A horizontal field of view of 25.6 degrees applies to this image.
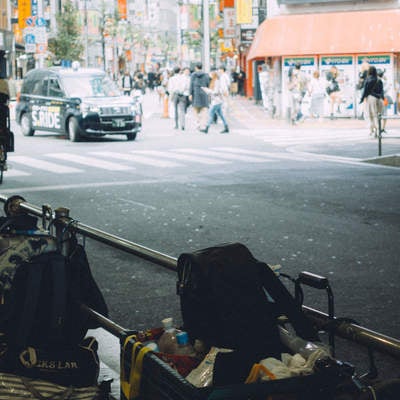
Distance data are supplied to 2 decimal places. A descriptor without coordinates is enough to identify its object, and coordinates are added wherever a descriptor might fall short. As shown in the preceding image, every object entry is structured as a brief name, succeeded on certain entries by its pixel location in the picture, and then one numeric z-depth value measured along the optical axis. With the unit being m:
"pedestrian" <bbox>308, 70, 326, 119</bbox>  28.89
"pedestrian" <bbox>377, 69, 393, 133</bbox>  26.61
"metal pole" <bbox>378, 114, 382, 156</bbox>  16.98
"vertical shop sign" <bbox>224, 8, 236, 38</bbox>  55.28
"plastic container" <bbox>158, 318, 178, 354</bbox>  3.27
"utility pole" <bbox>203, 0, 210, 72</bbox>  35.47
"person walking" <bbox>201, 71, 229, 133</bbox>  24.77
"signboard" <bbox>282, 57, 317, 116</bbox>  31.31
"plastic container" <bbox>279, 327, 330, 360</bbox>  2.97
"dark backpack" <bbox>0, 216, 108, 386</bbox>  3.73
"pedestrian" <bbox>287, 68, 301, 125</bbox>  27.77
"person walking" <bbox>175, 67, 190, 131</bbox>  25.94
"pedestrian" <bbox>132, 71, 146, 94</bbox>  40.54
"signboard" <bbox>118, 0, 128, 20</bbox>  78.62
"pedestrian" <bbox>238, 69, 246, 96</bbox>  57.12
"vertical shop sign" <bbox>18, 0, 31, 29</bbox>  50.34
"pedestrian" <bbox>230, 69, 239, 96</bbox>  55.56
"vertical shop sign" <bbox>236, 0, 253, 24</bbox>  42.56
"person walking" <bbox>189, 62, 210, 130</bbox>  24.73
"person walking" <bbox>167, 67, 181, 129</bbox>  26.50
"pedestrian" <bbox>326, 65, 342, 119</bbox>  29.81
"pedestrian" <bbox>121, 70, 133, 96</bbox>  38.52
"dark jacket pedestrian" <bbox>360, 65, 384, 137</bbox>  22.17
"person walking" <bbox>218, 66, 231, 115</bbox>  26.17
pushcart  2.65
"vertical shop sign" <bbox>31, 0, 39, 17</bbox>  48.39
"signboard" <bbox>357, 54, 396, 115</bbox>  30.11
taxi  22.52
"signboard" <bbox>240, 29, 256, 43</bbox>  45.75
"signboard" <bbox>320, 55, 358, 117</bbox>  30.38
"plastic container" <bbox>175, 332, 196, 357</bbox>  3.24
